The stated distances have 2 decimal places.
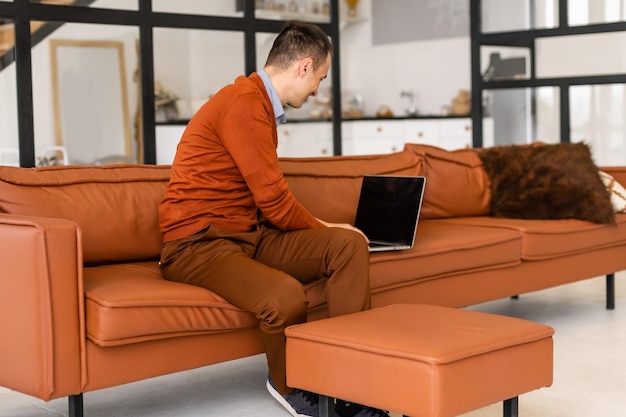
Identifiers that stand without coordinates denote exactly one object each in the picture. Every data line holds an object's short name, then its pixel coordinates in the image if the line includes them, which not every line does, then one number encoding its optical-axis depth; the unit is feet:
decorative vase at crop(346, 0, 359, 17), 31.37
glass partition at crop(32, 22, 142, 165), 16.60
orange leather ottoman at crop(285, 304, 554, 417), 7.34
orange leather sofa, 8.15
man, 9.14
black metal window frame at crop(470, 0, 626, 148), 22.82
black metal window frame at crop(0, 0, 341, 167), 16.19
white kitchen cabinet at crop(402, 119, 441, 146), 28.71
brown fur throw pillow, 14.19
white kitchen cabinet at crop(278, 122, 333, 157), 20.79
